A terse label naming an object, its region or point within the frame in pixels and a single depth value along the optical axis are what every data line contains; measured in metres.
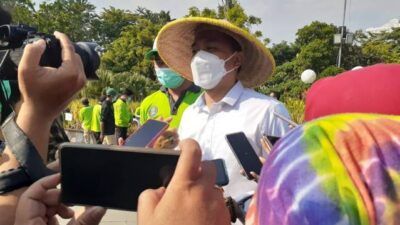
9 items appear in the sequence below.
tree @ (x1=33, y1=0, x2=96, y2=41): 29.95
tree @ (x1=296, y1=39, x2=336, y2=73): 31.16
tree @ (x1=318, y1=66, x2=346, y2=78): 20.76
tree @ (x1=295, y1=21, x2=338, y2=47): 31.89
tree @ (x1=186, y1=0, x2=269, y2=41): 17.70
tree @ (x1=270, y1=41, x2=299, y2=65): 40.38
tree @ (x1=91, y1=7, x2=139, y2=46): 47.91
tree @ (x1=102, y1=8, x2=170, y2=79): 32.50
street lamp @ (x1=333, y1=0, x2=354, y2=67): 20.62
